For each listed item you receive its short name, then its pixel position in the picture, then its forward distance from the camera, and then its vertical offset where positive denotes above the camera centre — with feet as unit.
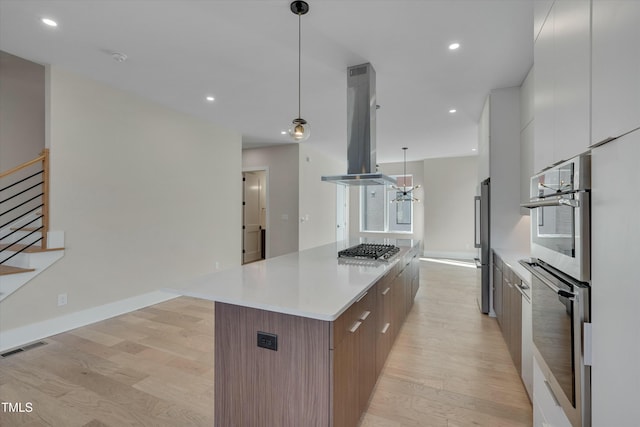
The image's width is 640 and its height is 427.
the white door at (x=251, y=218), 24.16 -0.59
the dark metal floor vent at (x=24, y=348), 8.39 -4.20
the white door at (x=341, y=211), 28.84 +0.06
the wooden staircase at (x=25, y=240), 9.01 -1.05
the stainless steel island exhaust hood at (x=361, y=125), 9.54 +2.96
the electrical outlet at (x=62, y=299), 9.96 -3.10
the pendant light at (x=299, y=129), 8.25 +2.44
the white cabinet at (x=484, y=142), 11.95 +3.22
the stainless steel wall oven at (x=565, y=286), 3.02 -0.89
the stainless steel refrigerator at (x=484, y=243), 11.58 -1.28
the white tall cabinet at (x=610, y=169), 2.29 +0.39
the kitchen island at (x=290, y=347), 4.30 -2.24
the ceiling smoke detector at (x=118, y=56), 9.04 +4.99
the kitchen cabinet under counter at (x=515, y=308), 6.29 -2.61
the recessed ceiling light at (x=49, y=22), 7.45 +5.02
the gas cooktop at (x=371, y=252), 8.21 -1.28
